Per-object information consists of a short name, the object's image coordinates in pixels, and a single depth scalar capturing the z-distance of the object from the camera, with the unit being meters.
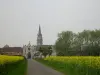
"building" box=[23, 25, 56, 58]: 73.67
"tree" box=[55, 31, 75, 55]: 47.78
